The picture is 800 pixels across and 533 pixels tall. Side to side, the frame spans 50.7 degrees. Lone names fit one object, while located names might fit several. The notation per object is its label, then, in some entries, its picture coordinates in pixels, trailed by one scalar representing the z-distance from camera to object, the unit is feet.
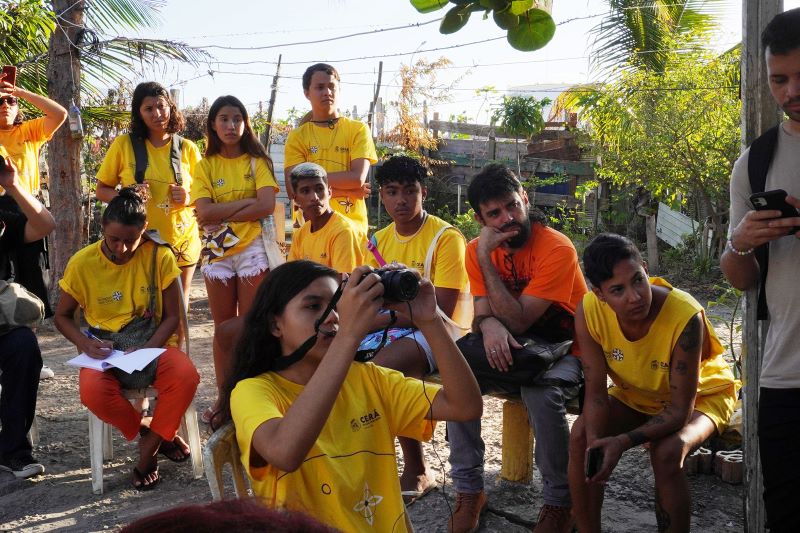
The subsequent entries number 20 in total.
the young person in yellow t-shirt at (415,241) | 14.16
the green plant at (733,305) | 15.50
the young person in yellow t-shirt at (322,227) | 15.01
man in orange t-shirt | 11.93
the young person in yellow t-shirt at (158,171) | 17.90
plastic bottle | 24.76
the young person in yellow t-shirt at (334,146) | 17.21
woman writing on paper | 14.49
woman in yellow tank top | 10.66
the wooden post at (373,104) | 52.86
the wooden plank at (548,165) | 48.03
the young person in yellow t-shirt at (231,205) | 16.71
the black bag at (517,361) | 12.16
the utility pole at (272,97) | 43.79
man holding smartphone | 8.35
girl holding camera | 7.48
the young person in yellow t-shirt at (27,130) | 18.54
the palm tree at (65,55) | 25.96
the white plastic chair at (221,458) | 7.92
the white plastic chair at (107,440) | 14.32
